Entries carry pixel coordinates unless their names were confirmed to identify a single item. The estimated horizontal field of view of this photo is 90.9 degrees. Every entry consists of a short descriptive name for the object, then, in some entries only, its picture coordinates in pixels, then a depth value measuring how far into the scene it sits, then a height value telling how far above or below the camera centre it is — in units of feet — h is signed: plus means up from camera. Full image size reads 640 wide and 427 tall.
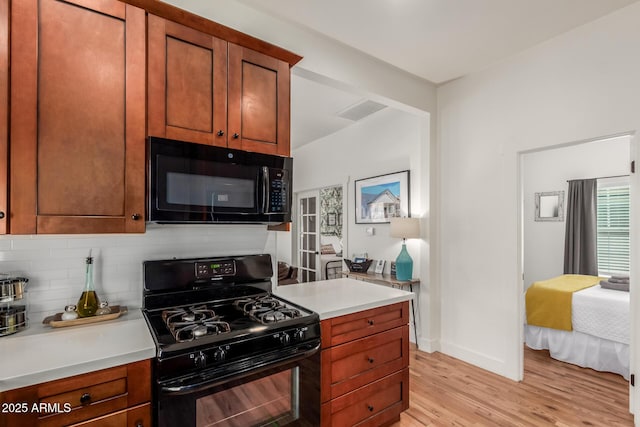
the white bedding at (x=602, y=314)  9.29 -3.02
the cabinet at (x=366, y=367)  5.98 -3.10
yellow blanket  10.46 -3.01
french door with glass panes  19.08 -1.30
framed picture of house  12.50 +0.81
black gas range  4.27 -1.95
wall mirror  16.43 +0.55
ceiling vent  12.94 +4.61
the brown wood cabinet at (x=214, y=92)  5.34 +2.34
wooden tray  4.91 -1.66
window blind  14.64 -0.50
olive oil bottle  5.19 -1.38
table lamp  11.03 -0.65
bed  9.29 -3.71
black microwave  5.17 +0.58
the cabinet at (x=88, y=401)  3.54 -2.22
